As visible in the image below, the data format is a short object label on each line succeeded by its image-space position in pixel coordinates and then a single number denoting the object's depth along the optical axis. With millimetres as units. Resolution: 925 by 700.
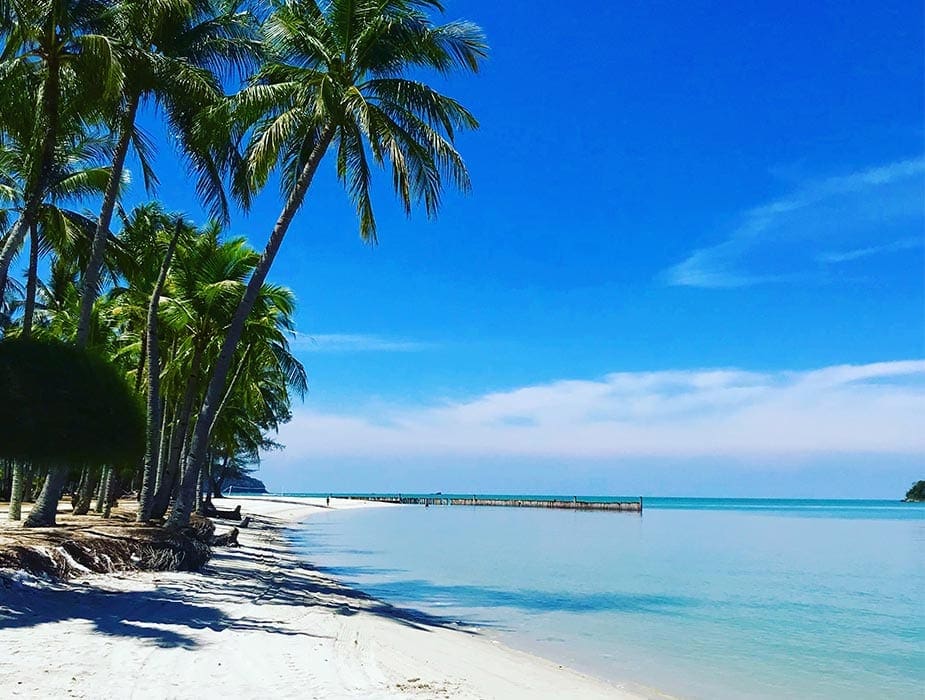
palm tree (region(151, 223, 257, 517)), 20406
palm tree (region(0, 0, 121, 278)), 11844
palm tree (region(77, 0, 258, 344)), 14312
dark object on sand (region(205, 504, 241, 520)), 40244
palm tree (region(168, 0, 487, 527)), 15578
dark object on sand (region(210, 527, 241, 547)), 22470
